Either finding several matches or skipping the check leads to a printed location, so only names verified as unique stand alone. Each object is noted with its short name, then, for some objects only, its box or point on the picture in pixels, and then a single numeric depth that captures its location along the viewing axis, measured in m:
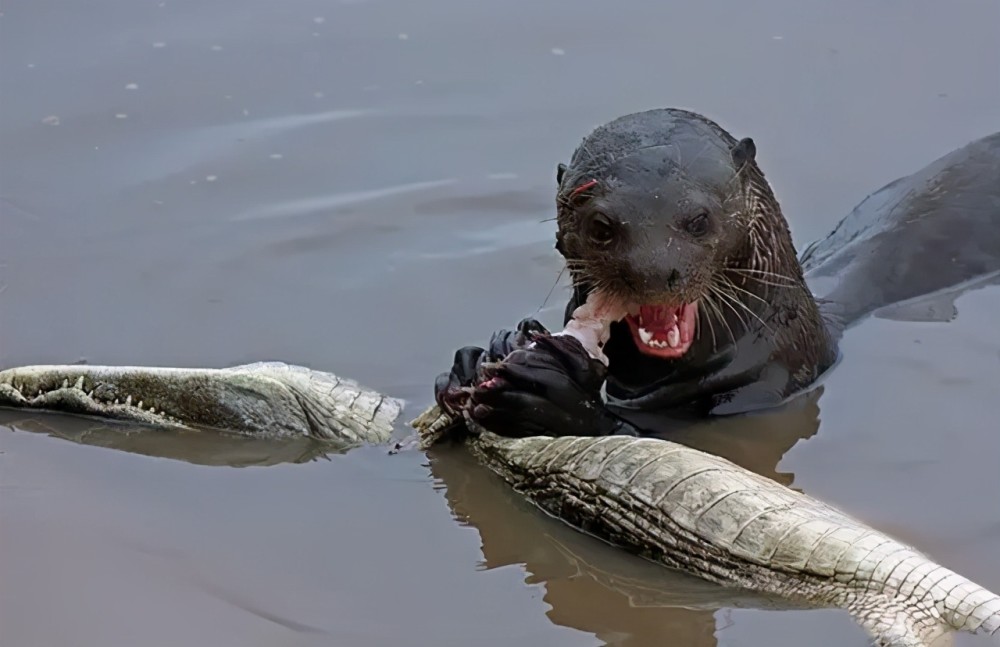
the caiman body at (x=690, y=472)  7.51
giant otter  9.29
